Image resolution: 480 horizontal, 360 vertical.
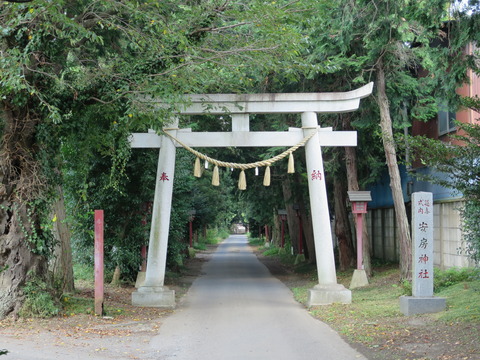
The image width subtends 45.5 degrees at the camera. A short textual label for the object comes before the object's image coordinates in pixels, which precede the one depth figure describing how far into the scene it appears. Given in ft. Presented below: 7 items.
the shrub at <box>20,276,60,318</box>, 39.86
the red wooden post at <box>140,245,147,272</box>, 66.69
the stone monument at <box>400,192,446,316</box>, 39.75
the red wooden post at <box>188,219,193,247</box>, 143.93
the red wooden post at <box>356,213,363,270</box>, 62.85
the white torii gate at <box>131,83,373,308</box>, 51.49
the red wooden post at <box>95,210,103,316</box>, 42.83
